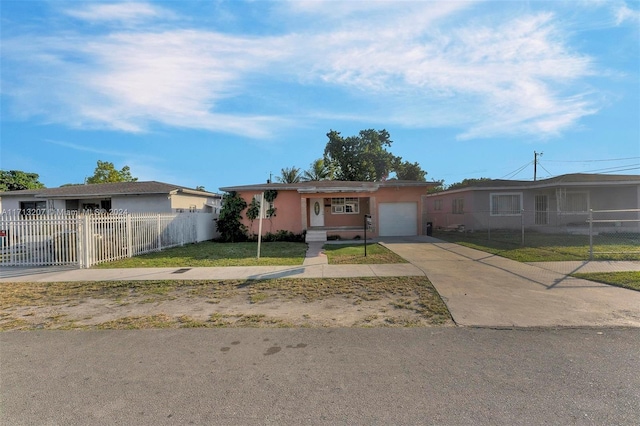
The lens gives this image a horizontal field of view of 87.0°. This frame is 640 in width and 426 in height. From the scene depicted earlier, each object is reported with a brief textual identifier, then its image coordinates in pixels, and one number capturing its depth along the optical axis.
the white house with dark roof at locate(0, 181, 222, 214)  19.23
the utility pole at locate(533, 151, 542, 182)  41.72
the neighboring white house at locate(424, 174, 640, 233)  20.98
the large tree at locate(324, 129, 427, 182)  39.54
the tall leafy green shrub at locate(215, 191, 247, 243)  18.81
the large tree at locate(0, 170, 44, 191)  35.93
